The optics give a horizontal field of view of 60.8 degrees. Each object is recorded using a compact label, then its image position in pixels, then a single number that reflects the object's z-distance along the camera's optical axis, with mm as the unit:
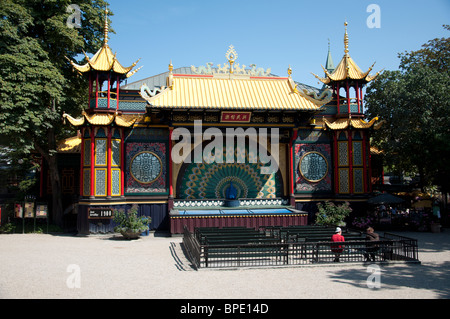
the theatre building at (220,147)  21000
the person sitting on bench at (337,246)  13257
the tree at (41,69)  20125
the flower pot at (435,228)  21719
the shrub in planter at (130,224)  19406
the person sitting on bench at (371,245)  13367
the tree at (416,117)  22406
